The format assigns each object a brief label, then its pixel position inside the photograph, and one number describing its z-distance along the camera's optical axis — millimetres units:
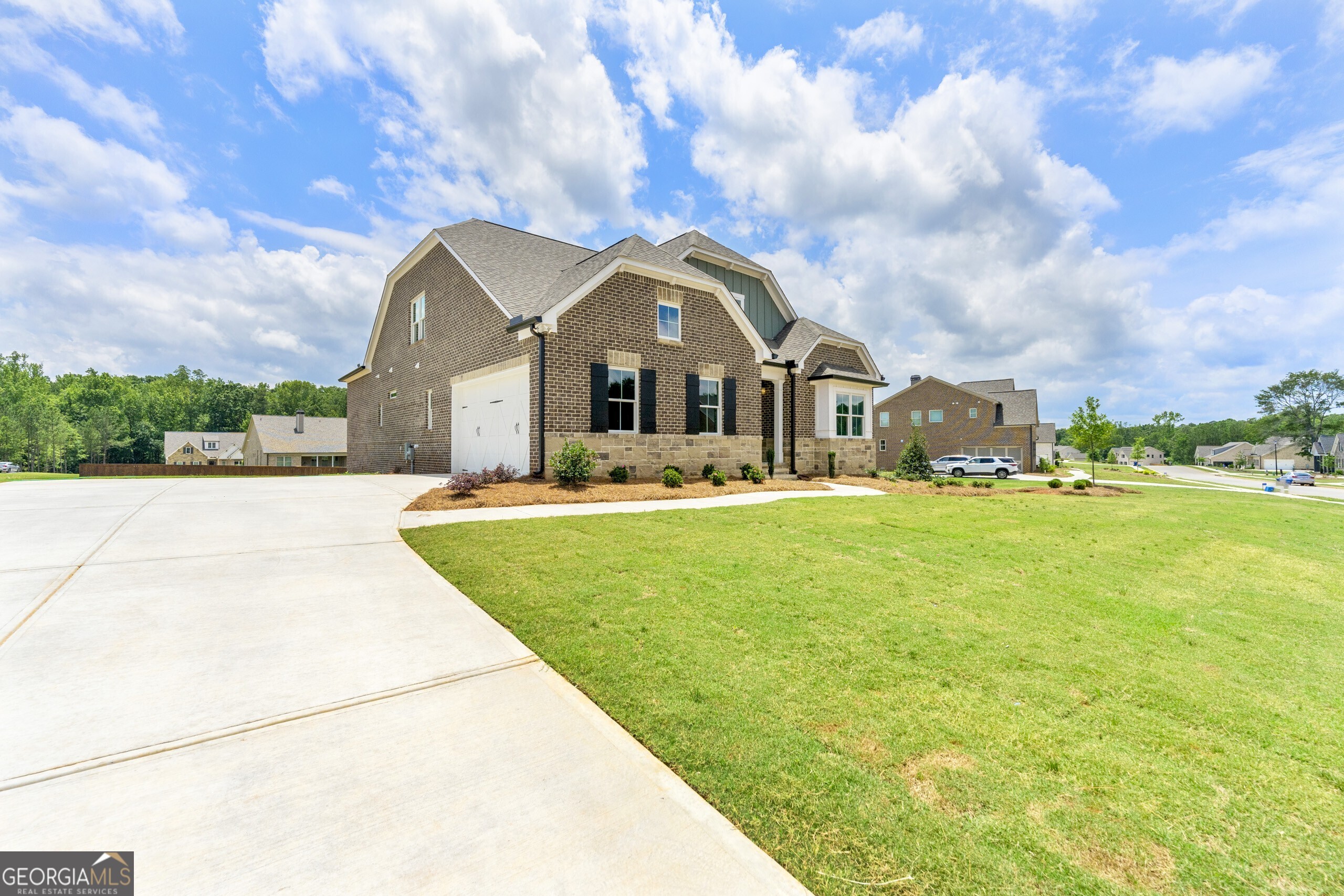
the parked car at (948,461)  31500
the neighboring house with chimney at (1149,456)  119812
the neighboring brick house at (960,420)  39344
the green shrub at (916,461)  20750
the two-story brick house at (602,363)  12992
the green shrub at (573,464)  11570
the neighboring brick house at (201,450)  59969
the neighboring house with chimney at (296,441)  43062
